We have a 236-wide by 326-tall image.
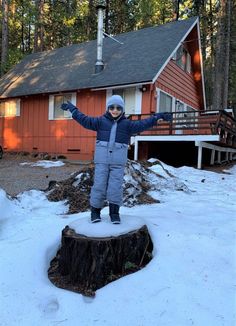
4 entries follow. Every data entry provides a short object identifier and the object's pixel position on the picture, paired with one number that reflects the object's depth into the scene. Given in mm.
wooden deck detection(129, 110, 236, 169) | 12422
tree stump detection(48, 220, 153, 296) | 3479
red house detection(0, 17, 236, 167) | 14484
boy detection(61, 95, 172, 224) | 4035
